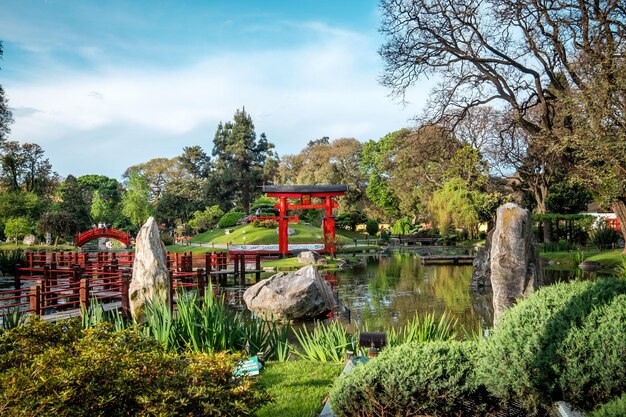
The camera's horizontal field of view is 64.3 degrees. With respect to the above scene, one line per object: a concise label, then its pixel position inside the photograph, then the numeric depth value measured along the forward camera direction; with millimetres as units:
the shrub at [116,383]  2859
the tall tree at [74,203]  51594
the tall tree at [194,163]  64625
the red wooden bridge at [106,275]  10406
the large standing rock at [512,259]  8375
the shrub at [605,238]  25172
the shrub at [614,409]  2949
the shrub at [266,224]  41875
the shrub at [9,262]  23156
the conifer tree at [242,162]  57438
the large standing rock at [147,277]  9469
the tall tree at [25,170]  52188
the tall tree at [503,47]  17875
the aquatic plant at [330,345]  7000
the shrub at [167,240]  41344
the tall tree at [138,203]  53562
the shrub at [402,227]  49781
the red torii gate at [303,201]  31250
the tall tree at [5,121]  31816
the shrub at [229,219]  46688
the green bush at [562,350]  3730
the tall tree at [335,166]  57562
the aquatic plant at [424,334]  6941
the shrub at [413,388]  4035
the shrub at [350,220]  52912
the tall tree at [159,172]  69438
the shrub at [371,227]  53406
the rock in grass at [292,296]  12523
